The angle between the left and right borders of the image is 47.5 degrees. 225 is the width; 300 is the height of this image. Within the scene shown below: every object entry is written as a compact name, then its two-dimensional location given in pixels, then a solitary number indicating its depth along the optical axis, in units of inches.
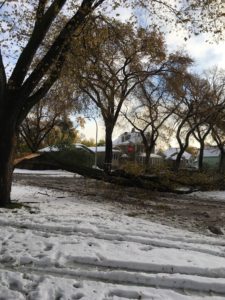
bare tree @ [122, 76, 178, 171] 989.8
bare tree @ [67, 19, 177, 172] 615.4
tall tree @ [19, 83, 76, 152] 1341.0
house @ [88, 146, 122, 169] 1646.5
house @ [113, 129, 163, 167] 2127.6
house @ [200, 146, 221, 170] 2188.4
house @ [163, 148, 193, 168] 2272.7
